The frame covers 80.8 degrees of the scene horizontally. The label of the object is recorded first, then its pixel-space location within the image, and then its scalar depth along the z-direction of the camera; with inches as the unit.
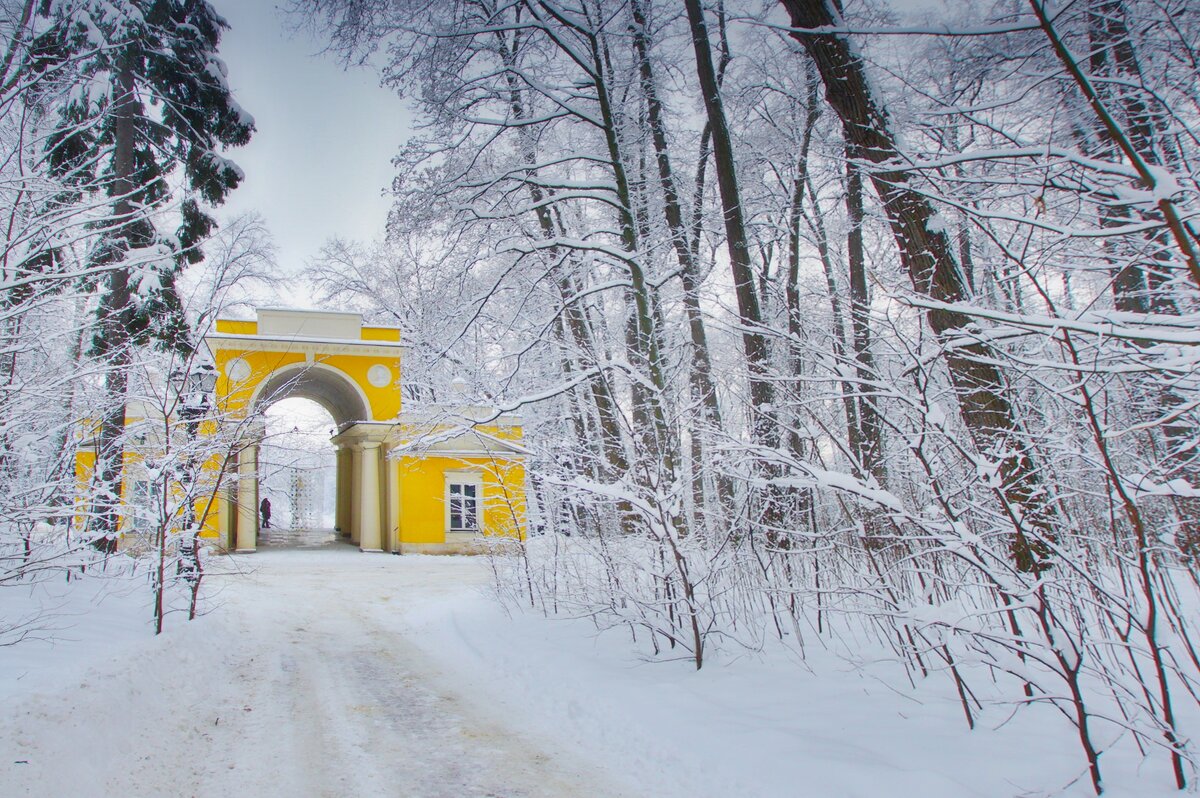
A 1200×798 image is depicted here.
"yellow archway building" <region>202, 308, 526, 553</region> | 782.5
